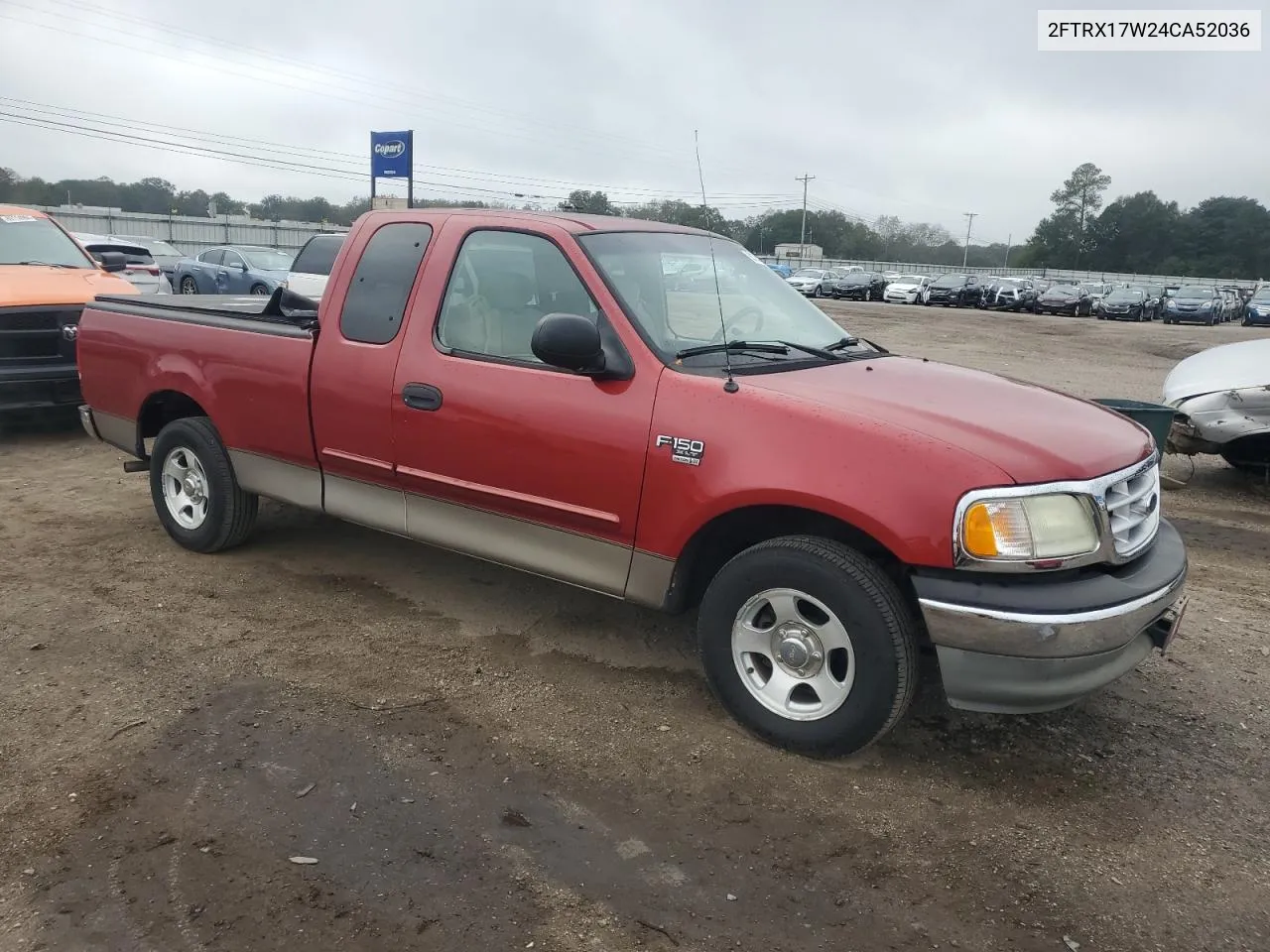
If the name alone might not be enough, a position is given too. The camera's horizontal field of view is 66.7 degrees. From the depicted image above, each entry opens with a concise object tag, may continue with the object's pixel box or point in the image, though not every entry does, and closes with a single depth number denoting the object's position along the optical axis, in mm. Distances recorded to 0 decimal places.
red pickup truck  3102
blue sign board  26297
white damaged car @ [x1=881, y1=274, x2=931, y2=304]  42688
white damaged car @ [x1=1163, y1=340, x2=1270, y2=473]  7305
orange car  8109
